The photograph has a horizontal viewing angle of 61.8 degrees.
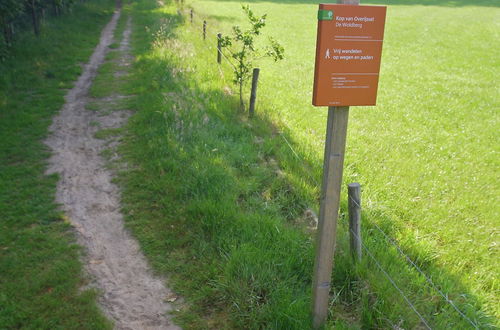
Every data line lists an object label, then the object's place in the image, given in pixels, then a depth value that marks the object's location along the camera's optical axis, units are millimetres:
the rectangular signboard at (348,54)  3156
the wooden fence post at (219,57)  14039
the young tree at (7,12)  13609
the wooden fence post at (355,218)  4336
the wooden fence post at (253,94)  9375
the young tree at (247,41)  9465
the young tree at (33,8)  17422
